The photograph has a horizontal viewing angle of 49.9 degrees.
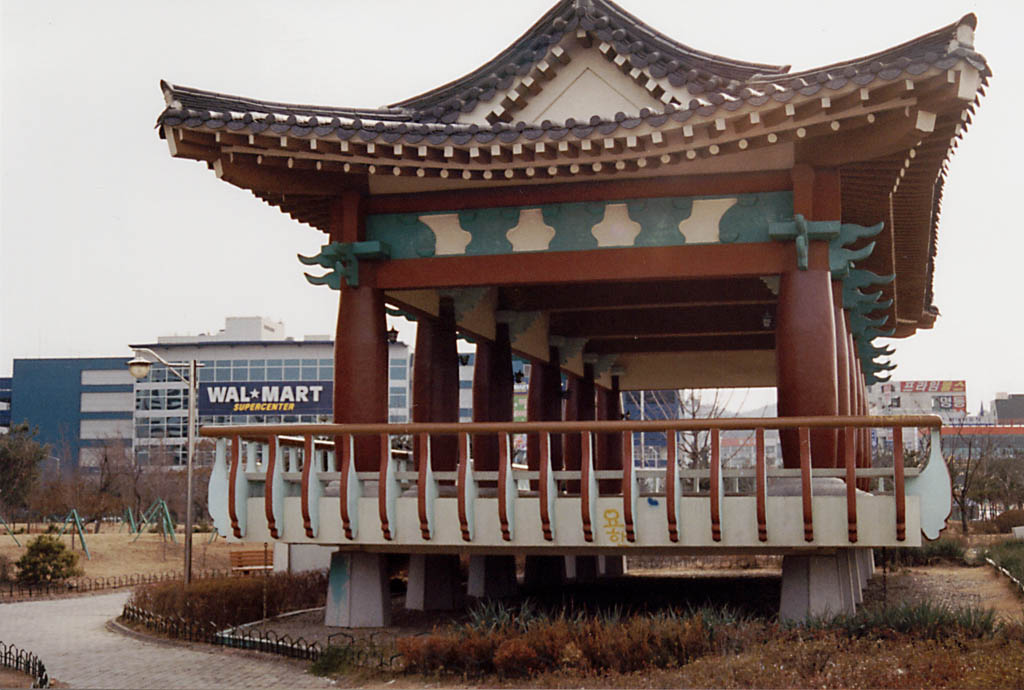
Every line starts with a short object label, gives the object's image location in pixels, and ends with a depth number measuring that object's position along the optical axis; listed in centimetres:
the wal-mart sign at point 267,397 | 8169
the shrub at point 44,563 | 2686
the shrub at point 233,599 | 1451
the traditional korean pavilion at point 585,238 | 1085
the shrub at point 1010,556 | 1765
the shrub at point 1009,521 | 3612
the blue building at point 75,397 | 9212
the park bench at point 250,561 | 2792
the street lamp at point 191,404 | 2114
